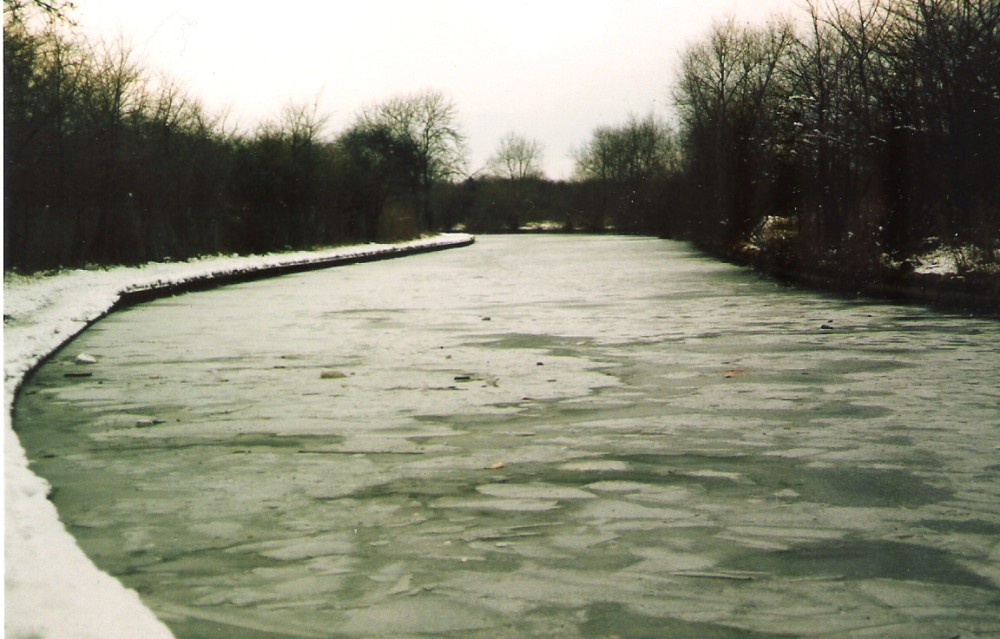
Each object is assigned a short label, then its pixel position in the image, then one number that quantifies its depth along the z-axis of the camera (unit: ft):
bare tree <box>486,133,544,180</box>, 404.57
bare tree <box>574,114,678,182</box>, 357.82
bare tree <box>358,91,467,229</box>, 266.36
